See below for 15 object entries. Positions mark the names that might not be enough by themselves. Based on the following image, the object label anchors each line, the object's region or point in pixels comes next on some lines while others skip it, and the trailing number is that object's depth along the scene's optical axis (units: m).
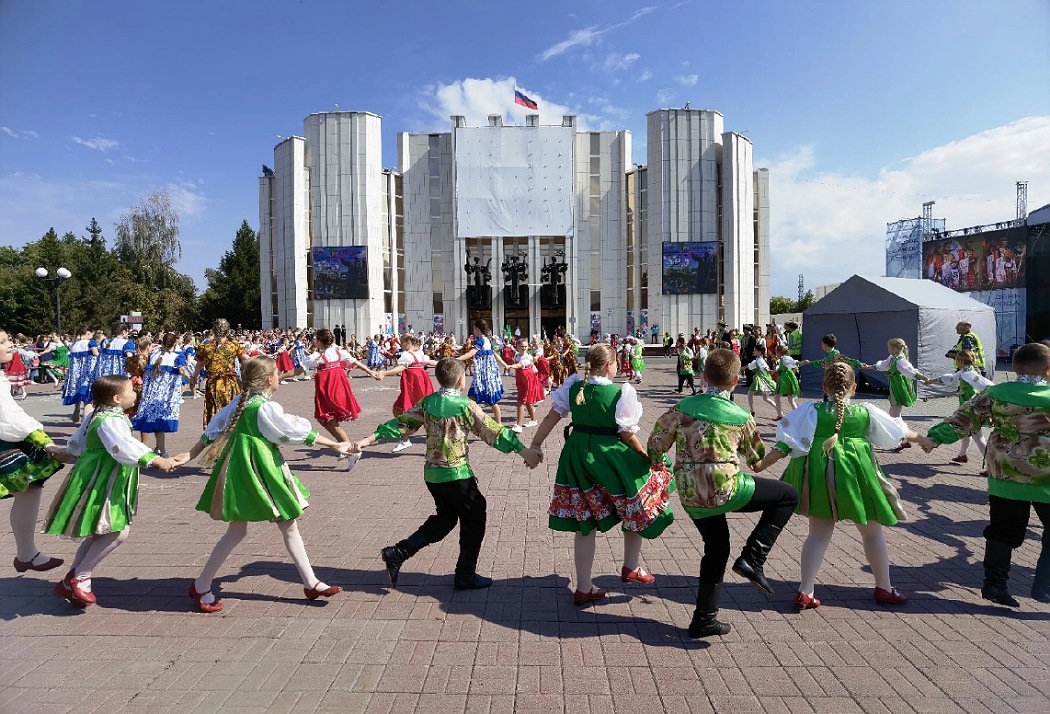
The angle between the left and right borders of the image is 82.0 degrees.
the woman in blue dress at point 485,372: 10.97
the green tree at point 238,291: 62.69
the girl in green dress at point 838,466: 3.71
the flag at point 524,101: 43.84
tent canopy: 15.44
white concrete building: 43.75
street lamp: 19.48
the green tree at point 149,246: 51.88
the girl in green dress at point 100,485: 3.73
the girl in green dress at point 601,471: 3.74
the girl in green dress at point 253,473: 3.80
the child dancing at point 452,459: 4.08
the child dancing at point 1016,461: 3.85
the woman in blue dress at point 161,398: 8.54
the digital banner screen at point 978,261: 34.53
